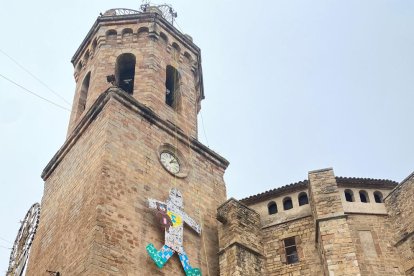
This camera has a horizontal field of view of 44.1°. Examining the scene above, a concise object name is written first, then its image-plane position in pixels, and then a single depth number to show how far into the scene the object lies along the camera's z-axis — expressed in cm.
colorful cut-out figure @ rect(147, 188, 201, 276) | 1209
